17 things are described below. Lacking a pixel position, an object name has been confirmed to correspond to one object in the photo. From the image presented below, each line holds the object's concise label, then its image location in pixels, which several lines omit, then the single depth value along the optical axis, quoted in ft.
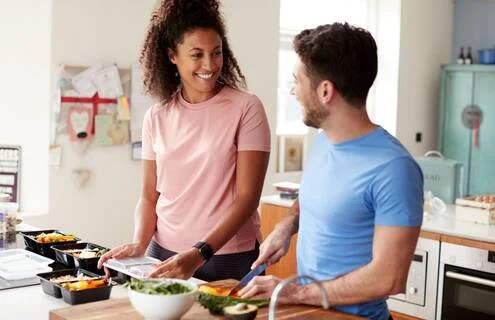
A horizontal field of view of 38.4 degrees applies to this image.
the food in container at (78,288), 6.48
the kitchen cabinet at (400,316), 13.64
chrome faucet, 4.36
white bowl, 5.06
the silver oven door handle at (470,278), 12.18
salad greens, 5.20
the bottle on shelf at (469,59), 22.33
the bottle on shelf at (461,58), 22.39
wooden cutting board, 5.41
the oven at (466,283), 12.27
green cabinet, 21.57
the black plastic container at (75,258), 7.50
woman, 7.55
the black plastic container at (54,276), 6.74
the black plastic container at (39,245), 8.24
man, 5.45
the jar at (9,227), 9.05
